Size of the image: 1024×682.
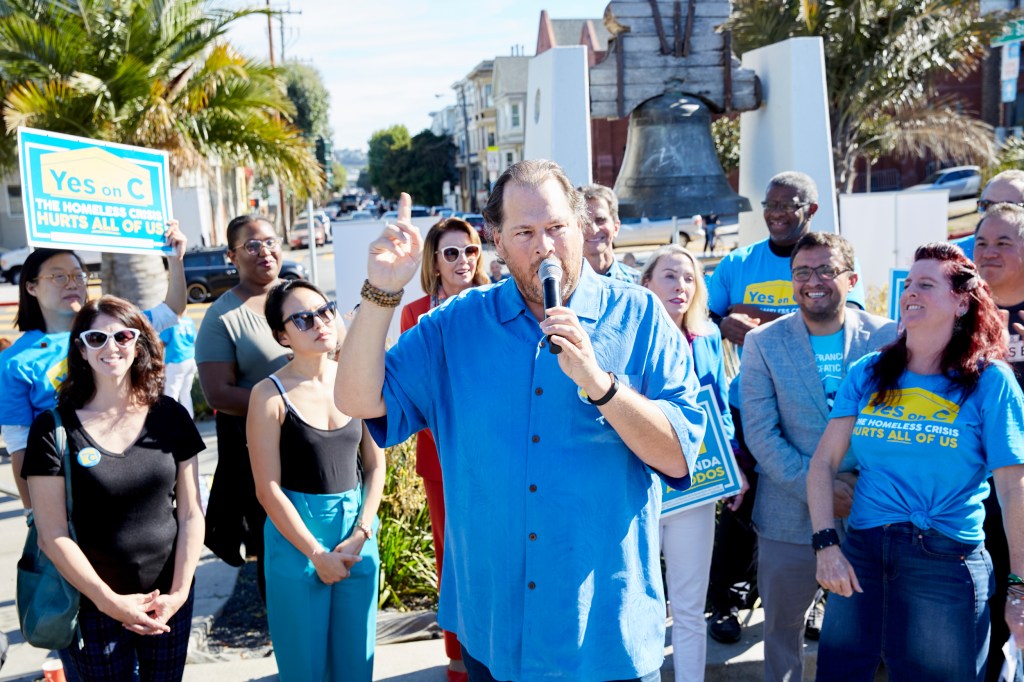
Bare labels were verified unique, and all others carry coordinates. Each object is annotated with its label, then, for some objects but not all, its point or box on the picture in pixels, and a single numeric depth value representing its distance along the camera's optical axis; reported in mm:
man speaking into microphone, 2104
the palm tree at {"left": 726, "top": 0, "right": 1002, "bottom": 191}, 14234
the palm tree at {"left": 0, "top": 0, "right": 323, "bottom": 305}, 8945
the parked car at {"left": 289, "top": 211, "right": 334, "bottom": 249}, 42712
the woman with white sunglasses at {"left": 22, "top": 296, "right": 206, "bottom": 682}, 2943
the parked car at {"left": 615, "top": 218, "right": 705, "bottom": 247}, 28344
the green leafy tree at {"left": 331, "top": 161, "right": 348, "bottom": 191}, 88625
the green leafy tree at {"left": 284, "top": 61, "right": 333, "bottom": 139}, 52969
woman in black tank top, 3248
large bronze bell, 6176
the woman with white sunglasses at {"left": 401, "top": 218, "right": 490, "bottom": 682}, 3916
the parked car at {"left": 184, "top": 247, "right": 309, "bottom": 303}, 22125
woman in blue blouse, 3434
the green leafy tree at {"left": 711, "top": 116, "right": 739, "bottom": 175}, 24234
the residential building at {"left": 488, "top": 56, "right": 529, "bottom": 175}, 61406
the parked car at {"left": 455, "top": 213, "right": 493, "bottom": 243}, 35250
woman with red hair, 2816
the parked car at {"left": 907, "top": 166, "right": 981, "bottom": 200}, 32625
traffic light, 12354
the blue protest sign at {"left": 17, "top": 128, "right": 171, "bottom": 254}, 4281
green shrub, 4723
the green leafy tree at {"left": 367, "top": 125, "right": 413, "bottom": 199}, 68812
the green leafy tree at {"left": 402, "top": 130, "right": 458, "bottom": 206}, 67062
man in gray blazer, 3434
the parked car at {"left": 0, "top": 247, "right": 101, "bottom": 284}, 26678
